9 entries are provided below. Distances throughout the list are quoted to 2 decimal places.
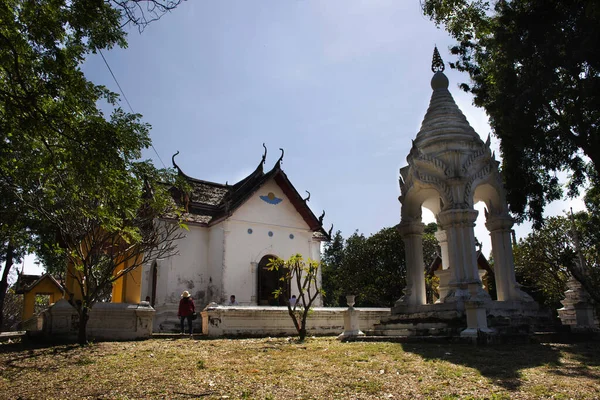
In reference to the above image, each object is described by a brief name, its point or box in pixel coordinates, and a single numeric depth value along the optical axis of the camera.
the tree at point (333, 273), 37.16
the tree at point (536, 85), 9.65
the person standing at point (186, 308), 13.30
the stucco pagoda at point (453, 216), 10.95
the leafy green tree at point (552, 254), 24.59
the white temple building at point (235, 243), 18.50
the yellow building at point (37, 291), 26.30
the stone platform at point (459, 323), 9.19
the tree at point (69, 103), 5.84
